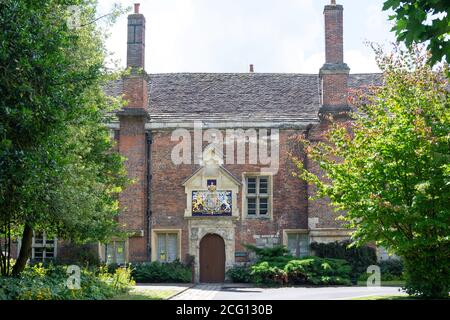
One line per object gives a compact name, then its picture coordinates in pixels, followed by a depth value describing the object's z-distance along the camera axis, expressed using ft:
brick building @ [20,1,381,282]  86.22
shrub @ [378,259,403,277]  81.61
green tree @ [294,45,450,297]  45.44
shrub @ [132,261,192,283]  80.02
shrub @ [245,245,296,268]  79.97
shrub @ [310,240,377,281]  82.07
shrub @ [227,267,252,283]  82.28
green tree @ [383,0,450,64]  25.58
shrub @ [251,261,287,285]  76.18
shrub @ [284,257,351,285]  76.28
